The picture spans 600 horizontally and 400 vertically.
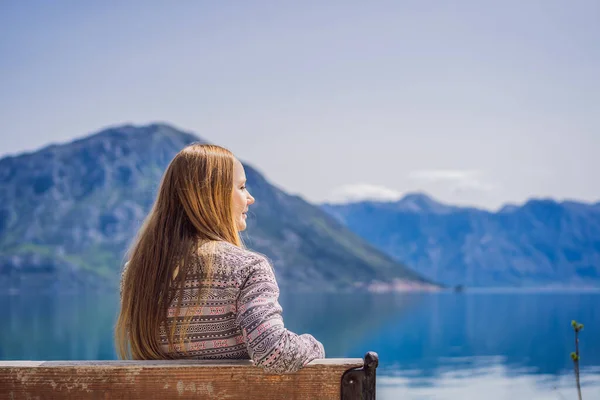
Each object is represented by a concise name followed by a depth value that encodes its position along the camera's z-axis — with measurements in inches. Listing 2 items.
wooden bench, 104.6
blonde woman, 113.3
